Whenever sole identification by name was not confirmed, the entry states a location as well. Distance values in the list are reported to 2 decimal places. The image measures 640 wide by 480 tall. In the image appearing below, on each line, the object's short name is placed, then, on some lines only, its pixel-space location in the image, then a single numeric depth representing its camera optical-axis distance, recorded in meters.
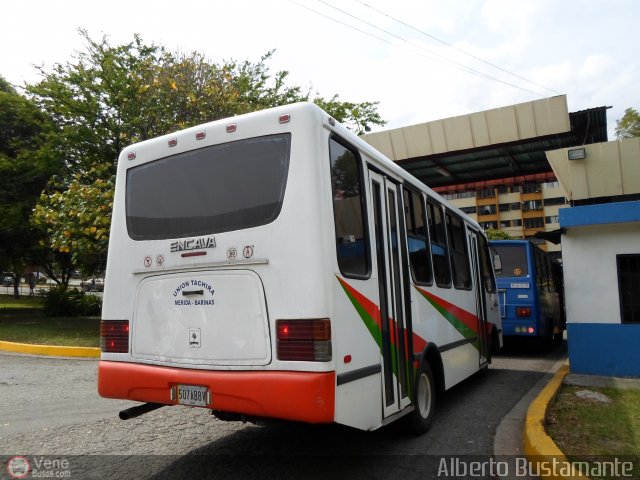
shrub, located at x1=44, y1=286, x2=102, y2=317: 20.17
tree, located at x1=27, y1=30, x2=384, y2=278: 13.00
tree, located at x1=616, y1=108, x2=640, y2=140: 27.80
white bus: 3.64
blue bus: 11.31
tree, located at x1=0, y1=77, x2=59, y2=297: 16.49
